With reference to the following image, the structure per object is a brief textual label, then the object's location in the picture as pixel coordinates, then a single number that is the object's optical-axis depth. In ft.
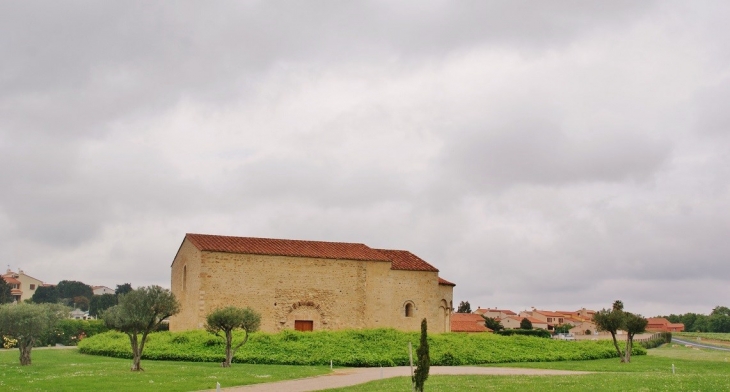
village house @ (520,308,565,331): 414.00
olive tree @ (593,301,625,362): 123.24
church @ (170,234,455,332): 145.38
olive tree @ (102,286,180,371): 92.22
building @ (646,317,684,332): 365.59
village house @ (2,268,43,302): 389.39
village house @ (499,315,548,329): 358.23
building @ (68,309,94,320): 402.54
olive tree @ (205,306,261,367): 100.53
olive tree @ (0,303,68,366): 100.24
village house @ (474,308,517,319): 409.26
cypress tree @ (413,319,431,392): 55.31
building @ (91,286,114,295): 525.63
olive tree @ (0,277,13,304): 311.37
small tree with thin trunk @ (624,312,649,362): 120.47
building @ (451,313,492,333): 218.59
